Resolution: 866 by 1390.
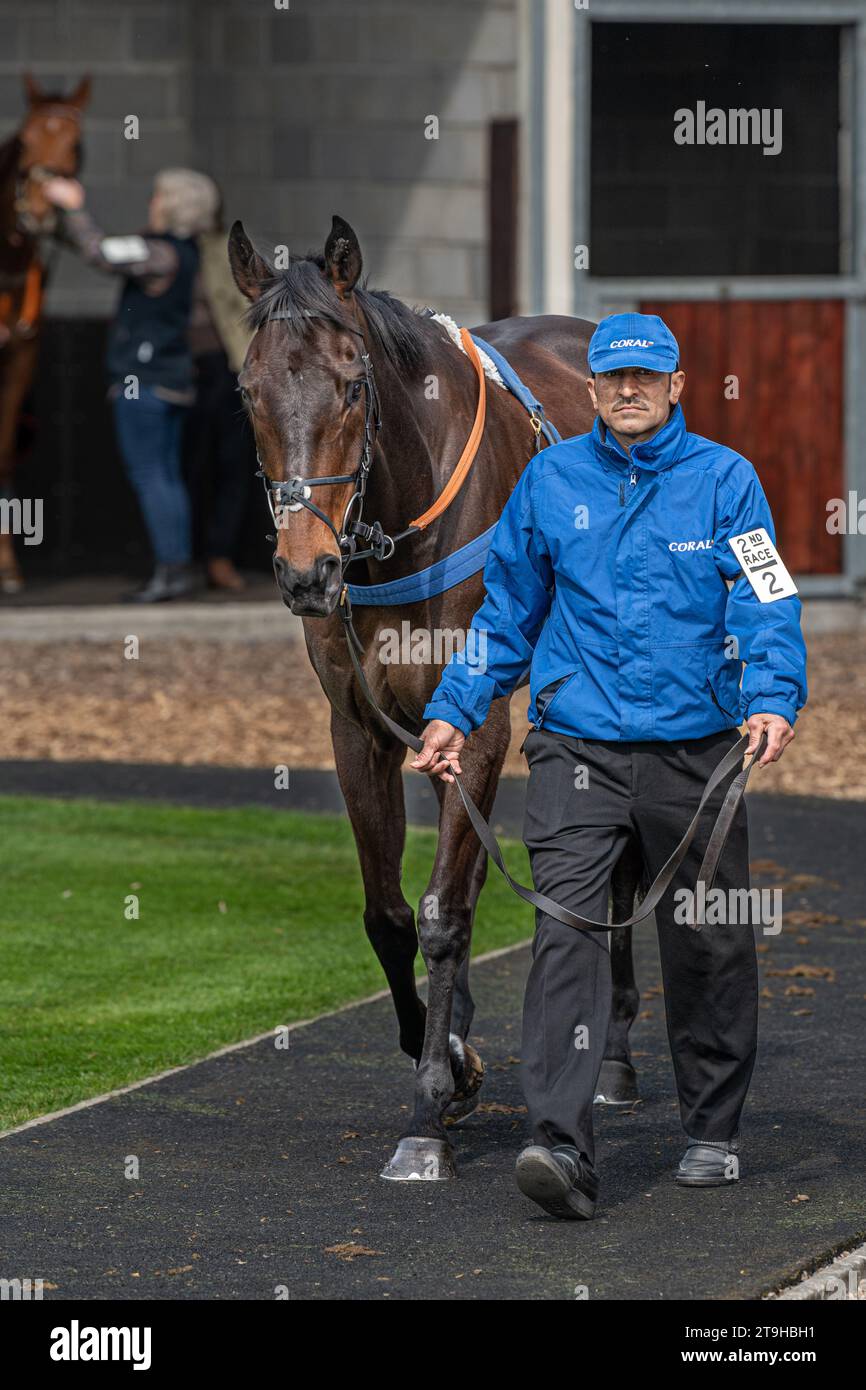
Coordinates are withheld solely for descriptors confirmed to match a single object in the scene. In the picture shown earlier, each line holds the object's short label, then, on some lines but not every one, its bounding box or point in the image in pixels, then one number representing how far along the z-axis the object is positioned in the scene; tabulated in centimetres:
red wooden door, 1595
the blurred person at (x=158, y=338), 1530
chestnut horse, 1511
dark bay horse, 556
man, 538
